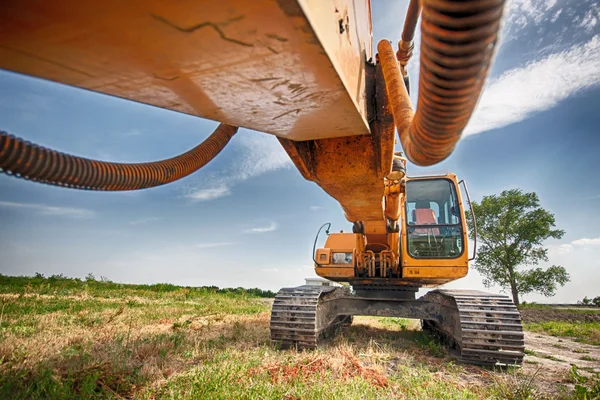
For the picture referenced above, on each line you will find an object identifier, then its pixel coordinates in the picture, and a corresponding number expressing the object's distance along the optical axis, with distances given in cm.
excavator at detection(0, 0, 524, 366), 108
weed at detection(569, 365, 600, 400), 312
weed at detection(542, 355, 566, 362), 609
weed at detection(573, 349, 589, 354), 741
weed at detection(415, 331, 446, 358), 527
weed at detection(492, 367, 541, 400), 319
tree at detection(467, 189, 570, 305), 2686
